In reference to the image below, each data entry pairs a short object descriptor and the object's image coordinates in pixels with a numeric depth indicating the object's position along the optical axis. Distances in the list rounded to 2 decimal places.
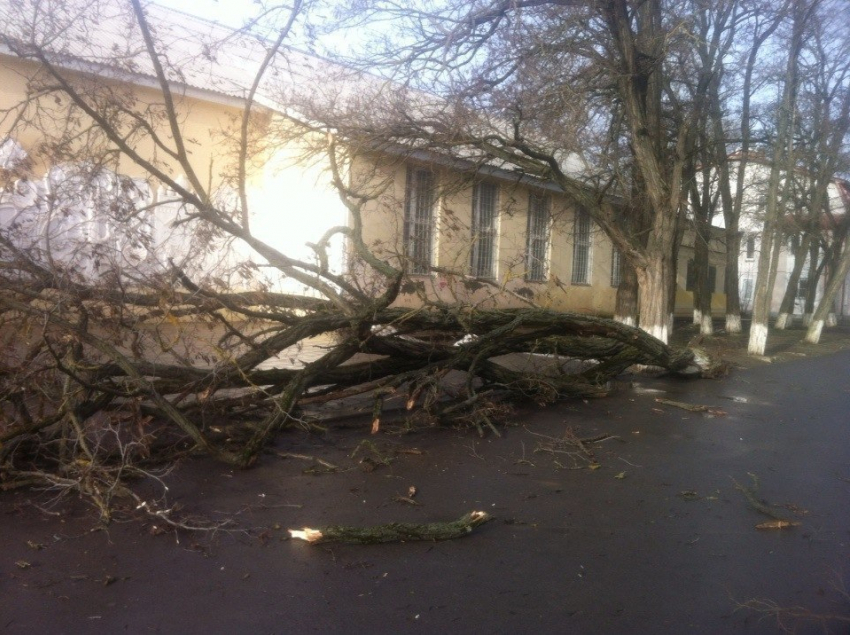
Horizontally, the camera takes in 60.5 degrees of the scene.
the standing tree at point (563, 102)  11.33
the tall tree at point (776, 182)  14.84
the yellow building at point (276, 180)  6.99
